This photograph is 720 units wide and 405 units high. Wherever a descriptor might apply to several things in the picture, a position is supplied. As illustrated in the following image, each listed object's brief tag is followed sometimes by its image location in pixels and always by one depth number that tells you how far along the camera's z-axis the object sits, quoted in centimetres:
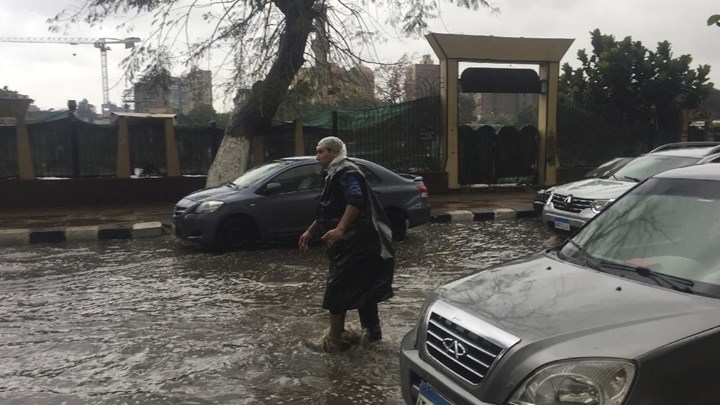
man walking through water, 440
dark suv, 216
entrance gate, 1602
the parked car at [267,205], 838
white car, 801
